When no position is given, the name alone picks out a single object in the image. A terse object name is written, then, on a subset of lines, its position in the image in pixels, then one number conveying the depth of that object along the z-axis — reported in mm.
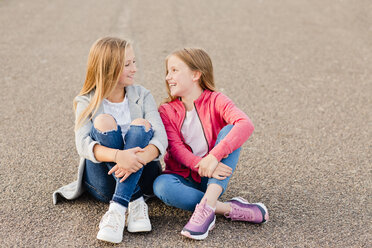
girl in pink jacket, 2832
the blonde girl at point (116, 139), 2750
